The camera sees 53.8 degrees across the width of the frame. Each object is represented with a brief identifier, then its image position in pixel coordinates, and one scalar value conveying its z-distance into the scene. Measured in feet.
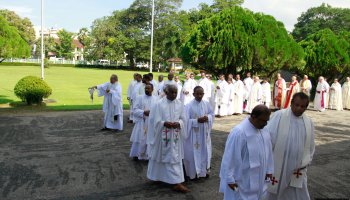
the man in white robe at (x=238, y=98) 56.29
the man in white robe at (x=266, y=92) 57.11
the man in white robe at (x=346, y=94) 67.92
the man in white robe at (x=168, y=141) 20.21
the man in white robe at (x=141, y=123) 25.53
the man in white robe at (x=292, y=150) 15.16
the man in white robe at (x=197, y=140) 22.29
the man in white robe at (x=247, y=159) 13.32
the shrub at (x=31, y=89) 51.19
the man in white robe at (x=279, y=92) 57.41
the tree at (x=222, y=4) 188.44
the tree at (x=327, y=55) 75.46
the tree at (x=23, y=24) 235.38
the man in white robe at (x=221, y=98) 52.91
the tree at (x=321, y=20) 213.05
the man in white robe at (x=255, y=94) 56.00
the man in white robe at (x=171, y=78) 45.26
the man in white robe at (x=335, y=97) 66.23
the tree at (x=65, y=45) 266.22
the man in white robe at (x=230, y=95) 53.93
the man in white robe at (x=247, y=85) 58.39
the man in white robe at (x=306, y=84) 60.34
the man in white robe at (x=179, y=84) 51.92
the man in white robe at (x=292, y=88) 56.75
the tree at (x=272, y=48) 65.51
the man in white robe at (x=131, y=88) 46.60
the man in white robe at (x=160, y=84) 45.90
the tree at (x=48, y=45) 278.63
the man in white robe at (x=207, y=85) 51.93
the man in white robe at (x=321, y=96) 62.59
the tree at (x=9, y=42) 41.65
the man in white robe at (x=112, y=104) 37.81
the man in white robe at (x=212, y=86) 50.88
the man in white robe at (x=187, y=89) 50.98
